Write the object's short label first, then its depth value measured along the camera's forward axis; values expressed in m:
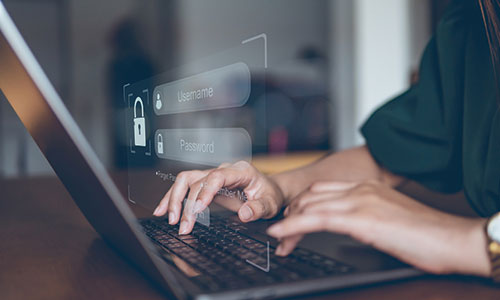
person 0.43
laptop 0.36
